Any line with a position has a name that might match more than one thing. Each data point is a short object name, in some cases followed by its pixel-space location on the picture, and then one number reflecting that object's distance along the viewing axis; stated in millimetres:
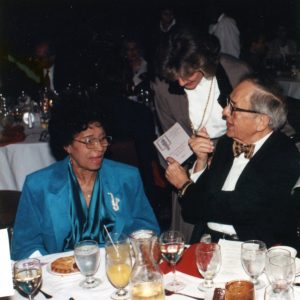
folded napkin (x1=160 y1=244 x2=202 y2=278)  1965
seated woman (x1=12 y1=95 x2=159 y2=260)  2566
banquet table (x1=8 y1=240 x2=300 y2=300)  1827
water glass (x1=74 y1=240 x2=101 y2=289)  1880
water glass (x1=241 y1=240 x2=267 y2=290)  1815
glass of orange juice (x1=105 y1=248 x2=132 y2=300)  1800
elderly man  2521
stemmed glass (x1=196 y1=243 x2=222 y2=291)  1824
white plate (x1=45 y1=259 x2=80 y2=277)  1992
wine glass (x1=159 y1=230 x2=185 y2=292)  1889
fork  1802
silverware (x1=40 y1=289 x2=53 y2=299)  1834
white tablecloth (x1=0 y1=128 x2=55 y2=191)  4410
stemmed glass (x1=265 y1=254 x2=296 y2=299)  1609
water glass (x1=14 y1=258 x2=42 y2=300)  1728
